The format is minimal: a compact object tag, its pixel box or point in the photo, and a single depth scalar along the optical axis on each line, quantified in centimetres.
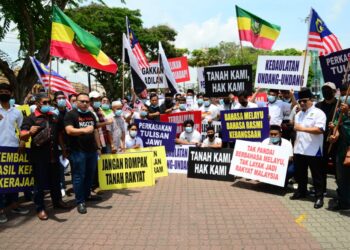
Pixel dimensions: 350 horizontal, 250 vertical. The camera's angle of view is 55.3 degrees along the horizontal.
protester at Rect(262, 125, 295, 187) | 704
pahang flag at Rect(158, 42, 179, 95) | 1070
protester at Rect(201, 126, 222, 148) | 862
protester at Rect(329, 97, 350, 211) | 561
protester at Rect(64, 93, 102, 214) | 565
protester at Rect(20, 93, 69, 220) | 537
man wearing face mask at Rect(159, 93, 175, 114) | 1016
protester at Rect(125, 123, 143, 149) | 870
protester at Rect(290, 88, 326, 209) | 591
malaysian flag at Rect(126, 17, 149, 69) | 1066
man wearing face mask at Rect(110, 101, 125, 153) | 789
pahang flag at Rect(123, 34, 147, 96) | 919
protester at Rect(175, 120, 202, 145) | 908
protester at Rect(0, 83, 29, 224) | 539
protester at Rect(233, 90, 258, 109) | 841
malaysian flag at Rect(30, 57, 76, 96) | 743
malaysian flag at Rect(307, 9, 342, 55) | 838
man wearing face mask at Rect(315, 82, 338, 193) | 620
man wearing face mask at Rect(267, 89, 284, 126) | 852
